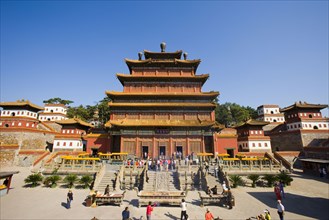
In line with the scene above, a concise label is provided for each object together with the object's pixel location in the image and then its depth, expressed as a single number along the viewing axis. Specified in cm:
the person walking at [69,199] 1332
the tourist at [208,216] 943
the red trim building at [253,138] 3575
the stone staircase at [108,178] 1754
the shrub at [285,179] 1923
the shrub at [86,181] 1886
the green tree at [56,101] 7205
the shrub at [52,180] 1912
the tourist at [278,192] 1399
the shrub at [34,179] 1896
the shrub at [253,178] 1920
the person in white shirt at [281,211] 1058
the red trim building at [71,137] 3431
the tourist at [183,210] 1084
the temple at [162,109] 2856
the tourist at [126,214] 1009
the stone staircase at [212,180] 1724
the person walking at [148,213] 1059
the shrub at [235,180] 1896
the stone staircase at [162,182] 1670
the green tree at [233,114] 7050
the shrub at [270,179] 1911
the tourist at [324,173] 2384
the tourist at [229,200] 1323
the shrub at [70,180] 1888
